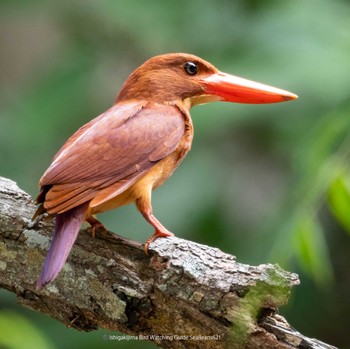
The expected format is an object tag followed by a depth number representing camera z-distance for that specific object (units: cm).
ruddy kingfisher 610
